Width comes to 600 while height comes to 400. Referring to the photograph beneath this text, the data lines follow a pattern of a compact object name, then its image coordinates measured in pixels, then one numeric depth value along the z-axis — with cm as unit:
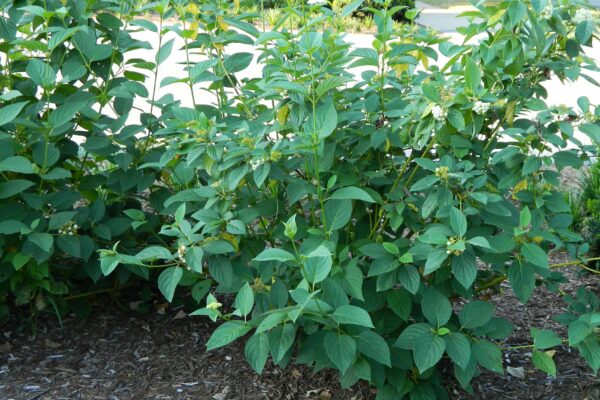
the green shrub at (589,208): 376
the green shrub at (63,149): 260
